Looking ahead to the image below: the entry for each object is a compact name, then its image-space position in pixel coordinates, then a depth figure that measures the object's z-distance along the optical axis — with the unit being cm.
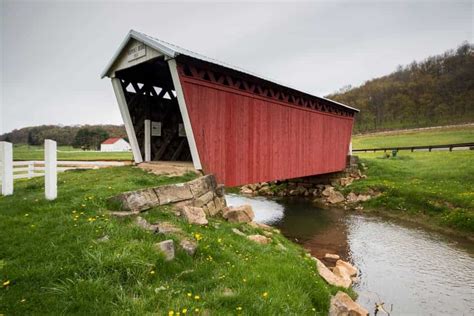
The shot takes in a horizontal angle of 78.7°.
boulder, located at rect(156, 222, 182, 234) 448
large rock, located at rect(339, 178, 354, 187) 1775
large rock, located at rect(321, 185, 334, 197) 1725
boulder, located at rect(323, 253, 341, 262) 800
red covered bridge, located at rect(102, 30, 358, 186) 765
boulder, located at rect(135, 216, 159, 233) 449
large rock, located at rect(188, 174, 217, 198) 675
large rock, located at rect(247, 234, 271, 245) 603
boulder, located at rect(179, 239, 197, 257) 408
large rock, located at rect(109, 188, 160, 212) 526
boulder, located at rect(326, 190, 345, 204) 1629
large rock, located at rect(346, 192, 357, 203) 1590
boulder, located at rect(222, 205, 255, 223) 729
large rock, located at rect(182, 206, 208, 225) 564
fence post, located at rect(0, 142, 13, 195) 597
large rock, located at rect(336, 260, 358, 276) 696
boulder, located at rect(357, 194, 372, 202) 1550
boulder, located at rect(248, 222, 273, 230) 728
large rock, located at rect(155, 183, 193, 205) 594
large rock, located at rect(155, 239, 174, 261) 379
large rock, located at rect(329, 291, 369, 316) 429
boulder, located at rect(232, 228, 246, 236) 596
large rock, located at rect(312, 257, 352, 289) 539
